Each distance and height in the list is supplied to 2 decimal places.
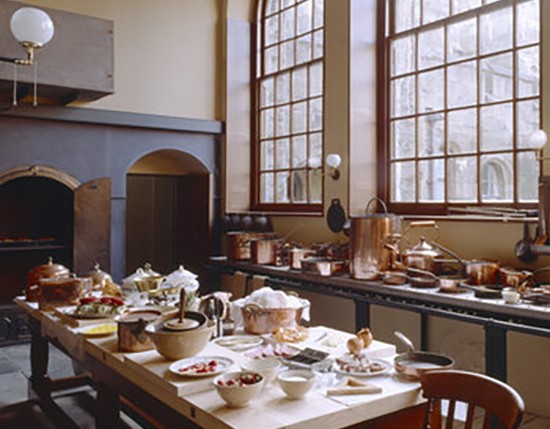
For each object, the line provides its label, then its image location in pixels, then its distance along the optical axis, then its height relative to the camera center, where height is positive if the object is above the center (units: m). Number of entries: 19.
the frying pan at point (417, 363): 2.22 -0.60
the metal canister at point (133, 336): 2.57 -0.56
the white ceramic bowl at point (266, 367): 2.12 -0.59
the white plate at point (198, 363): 2.18 -0.61
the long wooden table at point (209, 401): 1.88 -0.66
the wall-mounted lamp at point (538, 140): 4.22 +0.51
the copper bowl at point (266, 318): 2.91 -0.54
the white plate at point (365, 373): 2.26 -0.63
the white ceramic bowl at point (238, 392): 1.91 -0.60
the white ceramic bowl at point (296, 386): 1.99 -0.60
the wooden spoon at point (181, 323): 2.43 -0.48
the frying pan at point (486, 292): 3.96 -0.56
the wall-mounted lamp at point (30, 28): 4.38 +1.35
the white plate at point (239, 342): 2.69 -0.63
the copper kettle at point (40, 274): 3.87 -0.45
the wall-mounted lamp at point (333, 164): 5.87 +0.45
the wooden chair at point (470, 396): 1.78 -0.61
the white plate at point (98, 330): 2.89 -0.61
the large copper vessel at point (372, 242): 4.82 -0.27
